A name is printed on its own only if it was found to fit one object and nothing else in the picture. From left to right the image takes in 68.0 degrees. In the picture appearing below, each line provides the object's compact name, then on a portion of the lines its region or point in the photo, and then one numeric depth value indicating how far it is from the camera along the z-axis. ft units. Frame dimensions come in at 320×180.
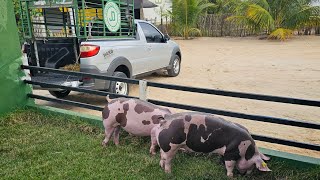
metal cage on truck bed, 14.48
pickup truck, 13.80
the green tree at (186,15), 49.48
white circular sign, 15.00
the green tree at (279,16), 45.70
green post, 11.00
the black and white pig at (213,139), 6.96
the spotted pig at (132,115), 8.26
